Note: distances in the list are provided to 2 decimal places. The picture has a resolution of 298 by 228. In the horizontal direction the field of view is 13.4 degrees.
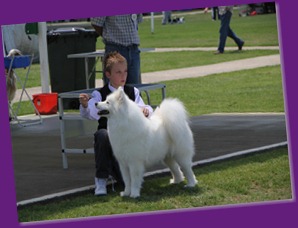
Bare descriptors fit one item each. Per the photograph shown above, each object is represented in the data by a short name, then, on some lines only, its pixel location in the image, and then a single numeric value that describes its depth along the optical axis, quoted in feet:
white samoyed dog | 36.07
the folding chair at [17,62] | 60.91
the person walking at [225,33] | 126.85
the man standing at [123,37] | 46.26
